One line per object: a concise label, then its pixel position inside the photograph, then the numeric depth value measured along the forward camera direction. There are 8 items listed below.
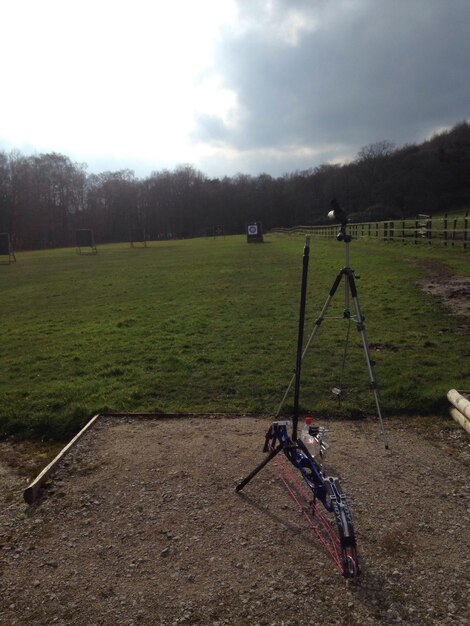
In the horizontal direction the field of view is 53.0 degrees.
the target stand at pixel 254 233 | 52.13
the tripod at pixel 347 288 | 4.70
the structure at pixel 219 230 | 107.75
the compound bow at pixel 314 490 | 3.00
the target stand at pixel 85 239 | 53.03
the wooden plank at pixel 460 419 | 5.01
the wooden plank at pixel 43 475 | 4.00
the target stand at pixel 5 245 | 42.53
